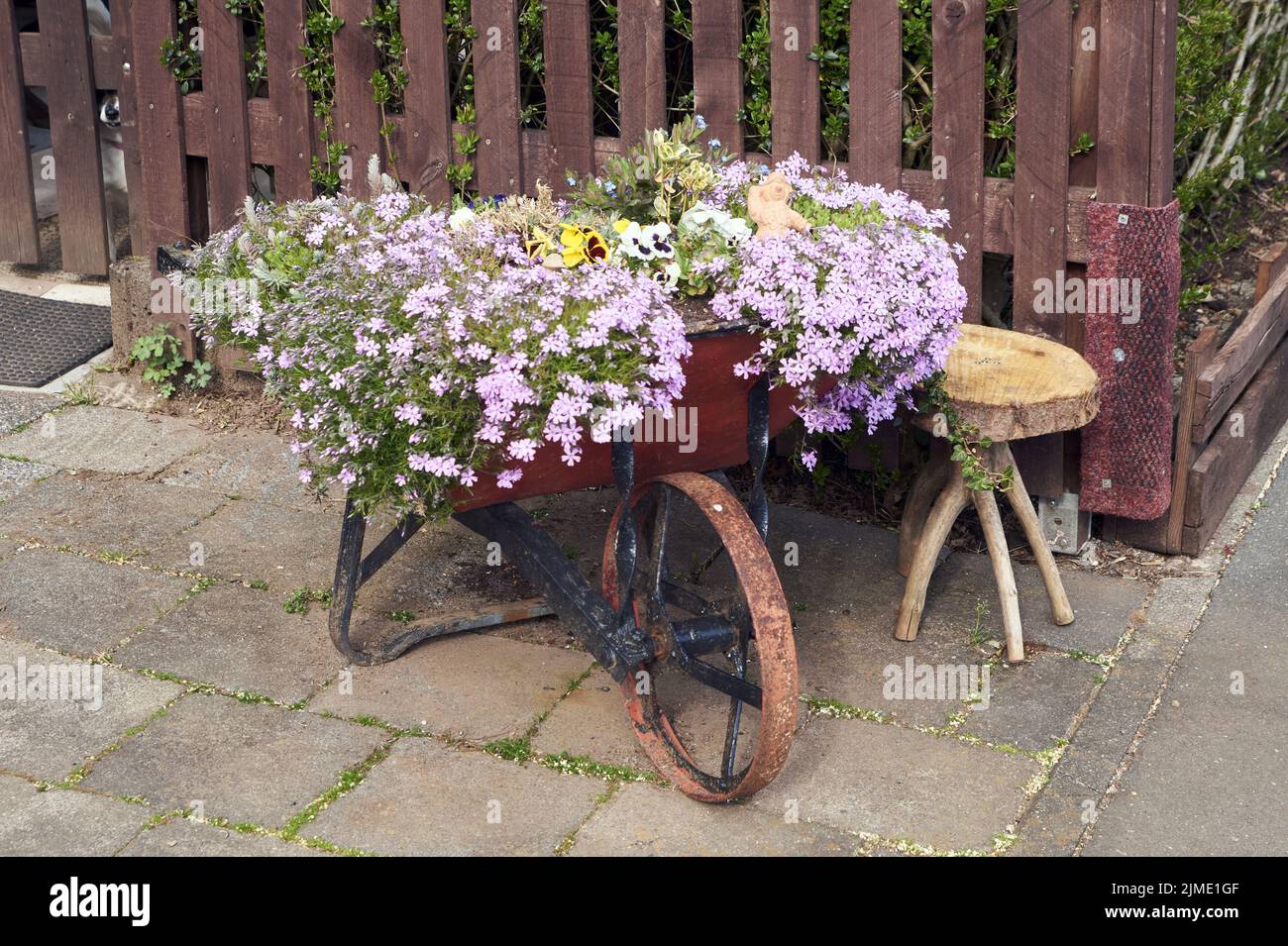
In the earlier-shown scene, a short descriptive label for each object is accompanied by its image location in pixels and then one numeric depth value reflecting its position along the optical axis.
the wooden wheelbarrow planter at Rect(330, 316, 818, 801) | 3.15
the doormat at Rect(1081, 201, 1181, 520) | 4.02
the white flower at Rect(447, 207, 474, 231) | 3.38
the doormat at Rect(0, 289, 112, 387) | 5.68
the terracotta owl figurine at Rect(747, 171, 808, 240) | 3.28
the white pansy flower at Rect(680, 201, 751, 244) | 3.29
